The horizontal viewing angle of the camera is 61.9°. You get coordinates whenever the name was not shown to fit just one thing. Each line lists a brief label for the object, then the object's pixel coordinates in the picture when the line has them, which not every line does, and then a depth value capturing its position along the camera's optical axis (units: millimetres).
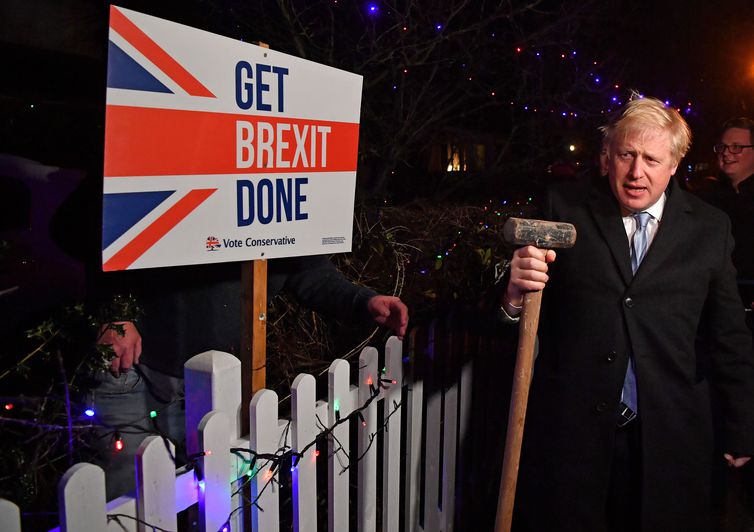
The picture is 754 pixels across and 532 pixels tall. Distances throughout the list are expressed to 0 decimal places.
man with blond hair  2375
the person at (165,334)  2367
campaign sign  1668
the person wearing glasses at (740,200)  4078
